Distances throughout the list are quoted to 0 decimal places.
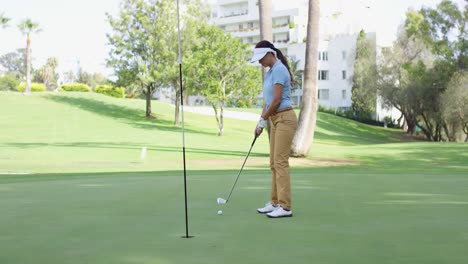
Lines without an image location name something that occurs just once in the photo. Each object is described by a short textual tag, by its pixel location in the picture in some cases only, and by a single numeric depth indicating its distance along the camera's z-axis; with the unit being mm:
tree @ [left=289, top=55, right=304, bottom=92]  102131
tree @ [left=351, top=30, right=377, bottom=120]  78875
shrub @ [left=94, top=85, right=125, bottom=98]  86356
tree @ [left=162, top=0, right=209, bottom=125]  58062
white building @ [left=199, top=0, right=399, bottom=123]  102500
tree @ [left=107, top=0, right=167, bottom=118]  59844
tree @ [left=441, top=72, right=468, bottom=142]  57562
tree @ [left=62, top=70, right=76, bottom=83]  156875
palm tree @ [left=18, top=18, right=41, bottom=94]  73938
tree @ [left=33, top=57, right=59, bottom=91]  128375
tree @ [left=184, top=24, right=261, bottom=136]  51656
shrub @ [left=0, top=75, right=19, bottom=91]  137125
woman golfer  8883
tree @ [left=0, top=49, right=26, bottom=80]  162375
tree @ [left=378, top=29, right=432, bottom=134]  72312
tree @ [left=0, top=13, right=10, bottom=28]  49672
